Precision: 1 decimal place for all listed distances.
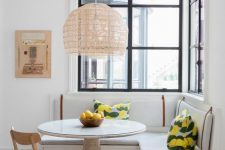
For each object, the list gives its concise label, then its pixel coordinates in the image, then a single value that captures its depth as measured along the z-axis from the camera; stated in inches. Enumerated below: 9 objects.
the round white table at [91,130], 119.4
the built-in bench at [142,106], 188.4
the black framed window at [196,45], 164.6
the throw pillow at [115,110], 177.7
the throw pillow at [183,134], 132.7
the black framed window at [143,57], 202.2
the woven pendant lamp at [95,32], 136.4
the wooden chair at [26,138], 102.3
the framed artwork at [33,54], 196.7
